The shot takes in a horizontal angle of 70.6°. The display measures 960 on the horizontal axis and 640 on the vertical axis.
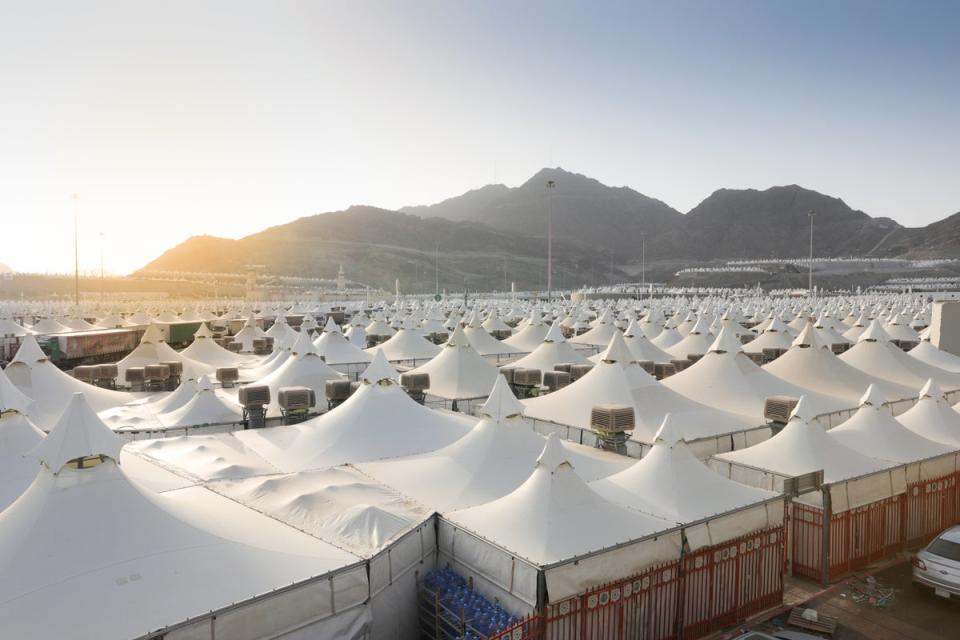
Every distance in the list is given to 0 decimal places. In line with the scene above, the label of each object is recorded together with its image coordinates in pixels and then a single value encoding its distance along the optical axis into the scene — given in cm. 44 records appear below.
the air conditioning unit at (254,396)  1930
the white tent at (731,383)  2298
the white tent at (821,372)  2603
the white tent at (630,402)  2028
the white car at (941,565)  1189
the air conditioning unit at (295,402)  1973
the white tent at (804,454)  1485
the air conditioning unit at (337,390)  2130
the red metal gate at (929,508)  1472
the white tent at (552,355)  3123
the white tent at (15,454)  1223
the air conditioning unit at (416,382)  2222
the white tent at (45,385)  2119
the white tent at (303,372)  2431
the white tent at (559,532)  942
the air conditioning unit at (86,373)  2632
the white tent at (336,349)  3297
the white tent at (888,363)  2928
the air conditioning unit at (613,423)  1719
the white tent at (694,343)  3644
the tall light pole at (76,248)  5944
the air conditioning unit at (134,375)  2569
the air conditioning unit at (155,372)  2597
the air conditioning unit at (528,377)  2627
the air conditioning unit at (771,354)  3591
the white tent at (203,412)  1953
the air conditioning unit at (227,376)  2631
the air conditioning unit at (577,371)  2753
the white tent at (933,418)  1778
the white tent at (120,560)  780
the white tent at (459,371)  2615
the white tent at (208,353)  3350
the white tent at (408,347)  3597
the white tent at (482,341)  3756
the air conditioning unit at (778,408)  1906
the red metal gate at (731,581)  1081
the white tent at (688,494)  1125
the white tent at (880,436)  1622
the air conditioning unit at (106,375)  2625
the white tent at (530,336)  4162
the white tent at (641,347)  3509
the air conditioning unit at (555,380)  2572
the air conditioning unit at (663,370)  2844
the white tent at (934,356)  3214
